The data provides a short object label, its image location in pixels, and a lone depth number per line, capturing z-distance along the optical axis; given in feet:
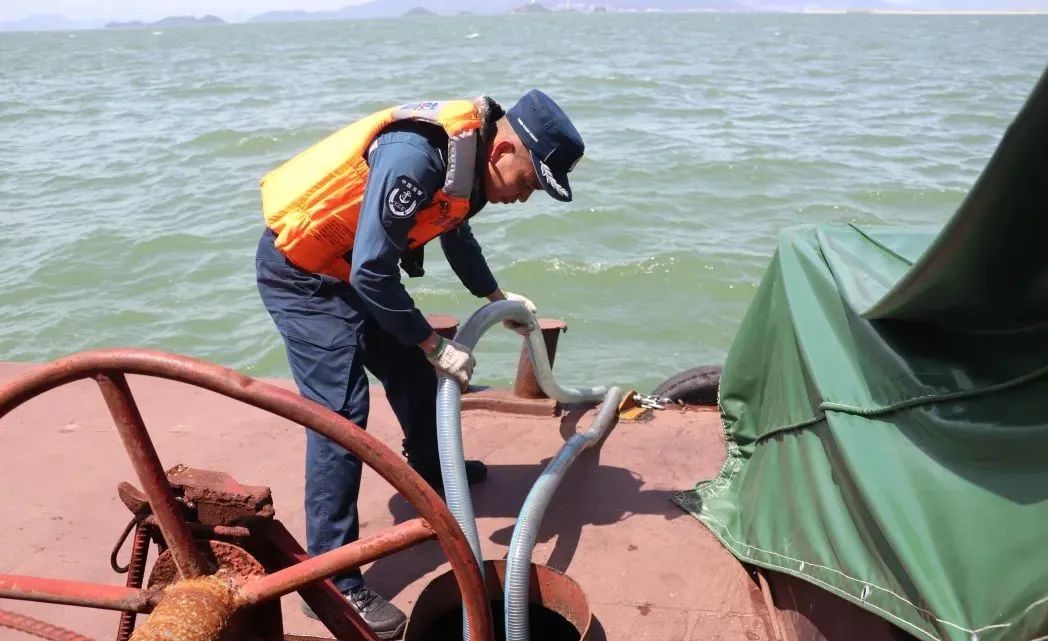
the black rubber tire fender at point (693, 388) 16.63
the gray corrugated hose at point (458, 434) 8.71
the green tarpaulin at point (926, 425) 7.17
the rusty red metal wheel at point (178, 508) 5.82
